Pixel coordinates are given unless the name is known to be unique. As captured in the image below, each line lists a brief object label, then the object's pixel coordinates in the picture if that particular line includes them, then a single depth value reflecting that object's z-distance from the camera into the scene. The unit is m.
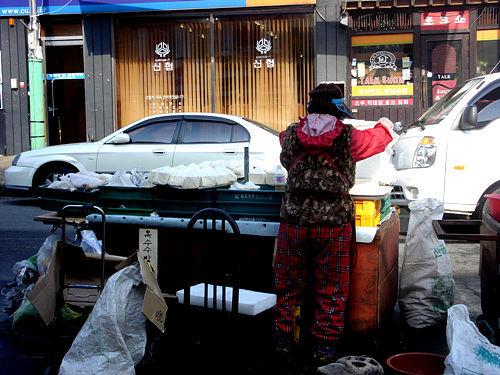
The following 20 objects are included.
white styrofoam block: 3.63
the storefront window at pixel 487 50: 13.26
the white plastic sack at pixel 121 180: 4.93
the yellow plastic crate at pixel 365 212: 4.25
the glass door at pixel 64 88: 14.74
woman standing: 3.82
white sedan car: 9.38
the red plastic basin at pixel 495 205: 3.51
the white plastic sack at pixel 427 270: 4.57
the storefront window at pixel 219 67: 13.88
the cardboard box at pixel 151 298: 3.69
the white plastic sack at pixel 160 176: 4.57
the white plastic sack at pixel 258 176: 4.76
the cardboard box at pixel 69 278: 3.84
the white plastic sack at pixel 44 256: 4.64
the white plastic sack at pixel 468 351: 2.88
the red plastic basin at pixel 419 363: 3.47
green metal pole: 14.02
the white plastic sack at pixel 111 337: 3.55
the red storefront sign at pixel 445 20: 13.25
